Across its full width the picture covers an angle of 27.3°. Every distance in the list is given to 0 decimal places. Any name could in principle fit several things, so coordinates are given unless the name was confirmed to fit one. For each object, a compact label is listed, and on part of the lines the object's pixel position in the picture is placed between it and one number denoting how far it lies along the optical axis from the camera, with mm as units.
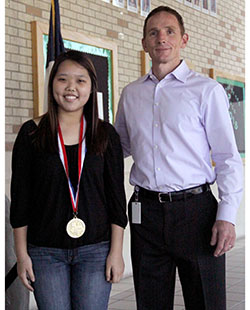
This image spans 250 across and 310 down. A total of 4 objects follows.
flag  4090
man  2305
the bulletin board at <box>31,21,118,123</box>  4473
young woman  1928
